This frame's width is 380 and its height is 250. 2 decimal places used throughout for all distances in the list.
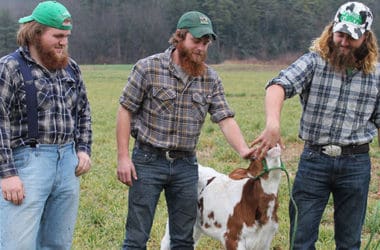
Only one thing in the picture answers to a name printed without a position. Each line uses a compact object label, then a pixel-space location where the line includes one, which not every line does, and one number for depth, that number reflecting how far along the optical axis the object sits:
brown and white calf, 4.27
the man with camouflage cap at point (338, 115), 4.13
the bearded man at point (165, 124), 4.29
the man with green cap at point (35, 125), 3.59
